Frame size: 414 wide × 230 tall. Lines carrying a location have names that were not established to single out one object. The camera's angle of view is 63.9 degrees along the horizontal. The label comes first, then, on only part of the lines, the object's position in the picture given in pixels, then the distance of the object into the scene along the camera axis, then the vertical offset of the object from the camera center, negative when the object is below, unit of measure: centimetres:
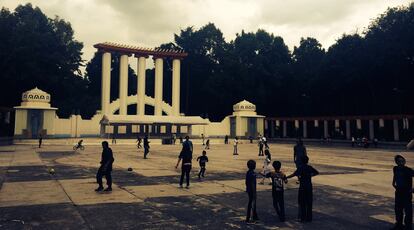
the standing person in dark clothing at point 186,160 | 1193 -101
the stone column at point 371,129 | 4875 +51
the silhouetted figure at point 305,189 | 786 -138
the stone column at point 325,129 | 5559 +57
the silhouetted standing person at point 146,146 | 2335 -98
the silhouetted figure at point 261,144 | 2633 -94
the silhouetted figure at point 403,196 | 714 -137
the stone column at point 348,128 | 5275 +70
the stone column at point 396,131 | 4600 +21
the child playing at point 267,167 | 1238 -130
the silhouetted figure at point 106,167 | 1120 -118
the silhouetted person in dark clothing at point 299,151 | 1334 -75
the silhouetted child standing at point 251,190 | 769 -134
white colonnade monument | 5271 +610
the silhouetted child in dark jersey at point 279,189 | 782 -134
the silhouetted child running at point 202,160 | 1407 -121
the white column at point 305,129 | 6003 +52
